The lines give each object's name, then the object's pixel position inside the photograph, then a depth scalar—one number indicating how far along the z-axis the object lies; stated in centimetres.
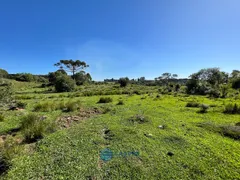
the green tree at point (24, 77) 5016
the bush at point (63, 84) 2914
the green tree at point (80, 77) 4533
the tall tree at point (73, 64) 4562
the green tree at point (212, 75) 4375
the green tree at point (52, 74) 4198
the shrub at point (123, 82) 4238
